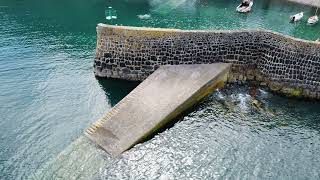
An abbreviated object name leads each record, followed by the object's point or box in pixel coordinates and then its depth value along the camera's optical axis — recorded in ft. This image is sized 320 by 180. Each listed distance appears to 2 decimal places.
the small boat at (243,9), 122.35
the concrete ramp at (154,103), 59.27
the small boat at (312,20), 114.98
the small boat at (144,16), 116.39
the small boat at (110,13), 114.27
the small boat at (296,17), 115.72
